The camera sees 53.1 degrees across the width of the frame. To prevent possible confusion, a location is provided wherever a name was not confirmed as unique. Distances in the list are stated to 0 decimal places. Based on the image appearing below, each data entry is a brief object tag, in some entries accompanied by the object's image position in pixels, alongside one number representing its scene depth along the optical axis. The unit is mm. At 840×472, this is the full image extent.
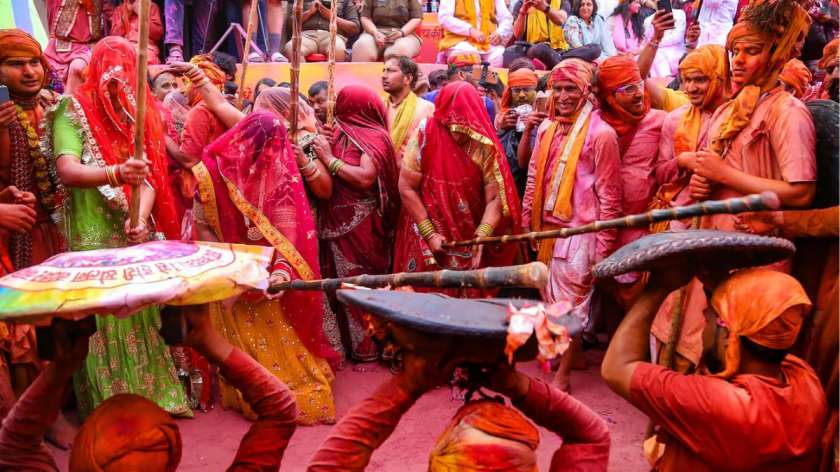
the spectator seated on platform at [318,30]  11031
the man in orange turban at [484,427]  2369
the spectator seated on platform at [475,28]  11039
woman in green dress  4758
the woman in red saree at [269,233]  5258
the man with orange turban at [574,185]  5574
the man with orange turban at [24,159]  4578
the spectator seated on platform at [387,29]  11203
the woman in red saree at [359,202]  6180
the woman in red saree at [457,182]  5801
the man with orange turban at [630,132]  5777
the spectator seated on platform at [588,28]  11155
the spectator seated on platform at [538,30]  10602
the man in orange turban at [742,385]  2598
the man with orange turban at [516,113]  6828
